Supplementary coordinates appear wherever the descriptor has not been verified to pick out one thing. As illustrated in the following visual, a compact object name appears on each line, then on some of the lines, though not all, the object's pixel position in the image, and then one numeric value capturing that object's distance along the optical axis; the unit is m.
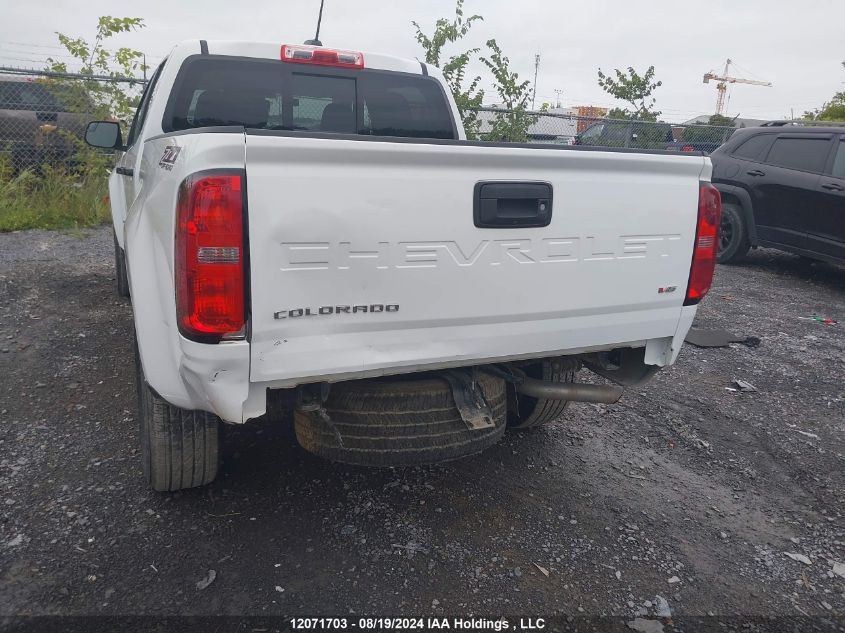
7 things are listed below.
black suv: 7.34
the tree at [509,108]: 8.07
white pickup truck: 1.99
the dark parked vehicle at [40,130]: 8.89
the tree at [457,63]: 7.64
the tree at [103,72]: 8.72
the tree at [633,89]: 11.88
